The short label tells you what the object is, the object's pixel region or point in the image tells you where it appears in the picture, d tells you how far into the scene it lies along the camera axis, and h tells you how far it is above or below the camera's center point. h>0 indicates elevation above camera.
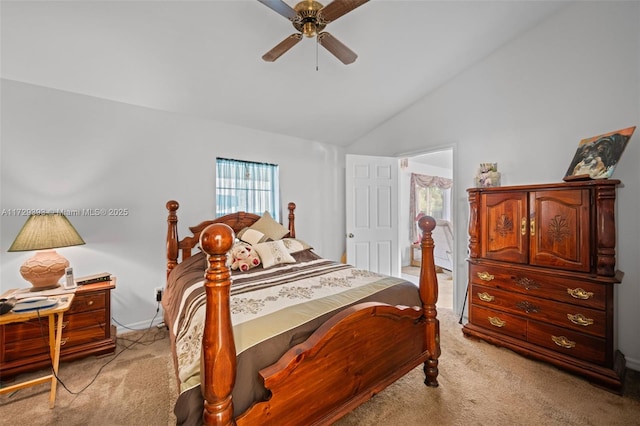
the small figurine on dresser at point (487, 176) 2.68 +0.36
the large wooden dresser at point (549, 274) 1.90 -0.52
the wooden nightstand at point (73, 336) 1.94 -0.98
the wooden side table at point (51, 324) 1.64 -0.75
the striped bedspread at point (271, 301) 1.21 -0.53
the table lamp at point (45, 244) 1.98 -0.24
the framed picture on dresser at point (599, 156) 1.91 +0.41
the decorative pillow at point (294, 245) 2.83 -0.36
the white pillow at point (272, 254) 2.47 -0.40
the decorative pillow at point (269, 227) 3.06 -0.18
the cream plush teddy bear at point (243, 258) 2.36 -0.42
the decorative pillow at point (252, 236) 2.84 -0.26
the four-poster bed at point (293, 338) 0.96 -0.63
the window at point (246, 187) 3.26 +0.32
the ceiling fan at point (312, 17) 1.49 +1.17
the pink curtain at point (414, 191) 6.22 +0.48
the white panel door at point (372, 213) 3.71 -0.03
